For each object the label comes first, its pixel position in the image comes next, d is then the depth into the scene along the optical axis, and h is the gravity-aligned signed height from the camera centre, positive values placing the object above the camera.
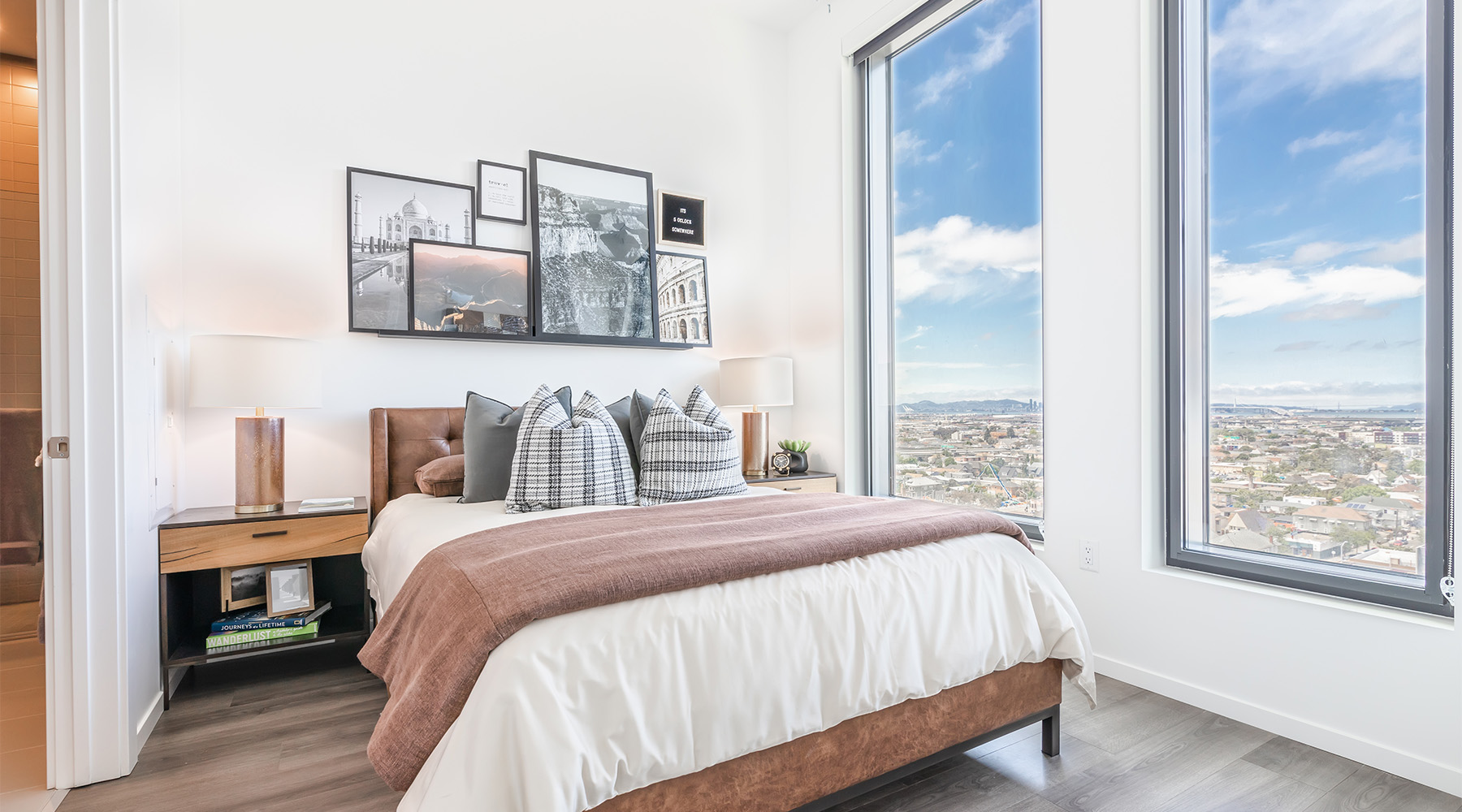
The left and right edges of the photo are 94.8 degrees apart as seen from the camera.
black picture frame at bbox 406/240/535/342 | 3.03 +0.46
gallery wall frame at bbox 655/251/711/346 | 3.75 +0.58
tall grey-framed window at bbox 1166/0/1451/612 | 1.89 +0.32
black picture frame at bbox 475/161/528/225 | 3.31 +1.02
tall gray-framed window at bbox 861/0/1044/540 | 2.96 +0.70
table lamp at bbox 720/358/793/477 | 3.58 +0.05
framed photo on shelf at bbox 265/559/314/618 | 2.48 -0.68
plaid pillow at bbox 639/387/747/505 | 2.55 -0.22
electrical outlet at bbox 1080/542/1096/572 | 2.59 -0.61
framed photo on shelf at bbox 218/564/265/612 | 2.42 -0.66
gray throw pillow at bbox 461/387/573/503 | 2.57 -0.19
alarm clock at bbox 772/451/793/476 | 3.72 -0.35
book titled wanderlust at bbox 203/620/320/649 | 2.37 -0.83
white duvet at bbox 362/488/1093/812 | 1.14 -0.56
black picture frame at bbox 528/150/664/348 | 3.32 +0.66
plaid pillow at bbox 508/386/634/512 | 2.35 -0.22
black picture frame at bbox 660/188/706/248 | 3.78 +1.04
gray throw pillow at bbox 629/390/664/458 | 2.81 -0.06
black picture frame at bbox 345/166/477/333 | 2.93 +0.65
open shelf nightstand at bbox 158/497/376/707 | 2.28 -0.54
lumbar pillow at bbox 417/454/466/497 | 2.70 -0.30
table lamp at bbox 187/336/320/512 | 2.37 +0.06
